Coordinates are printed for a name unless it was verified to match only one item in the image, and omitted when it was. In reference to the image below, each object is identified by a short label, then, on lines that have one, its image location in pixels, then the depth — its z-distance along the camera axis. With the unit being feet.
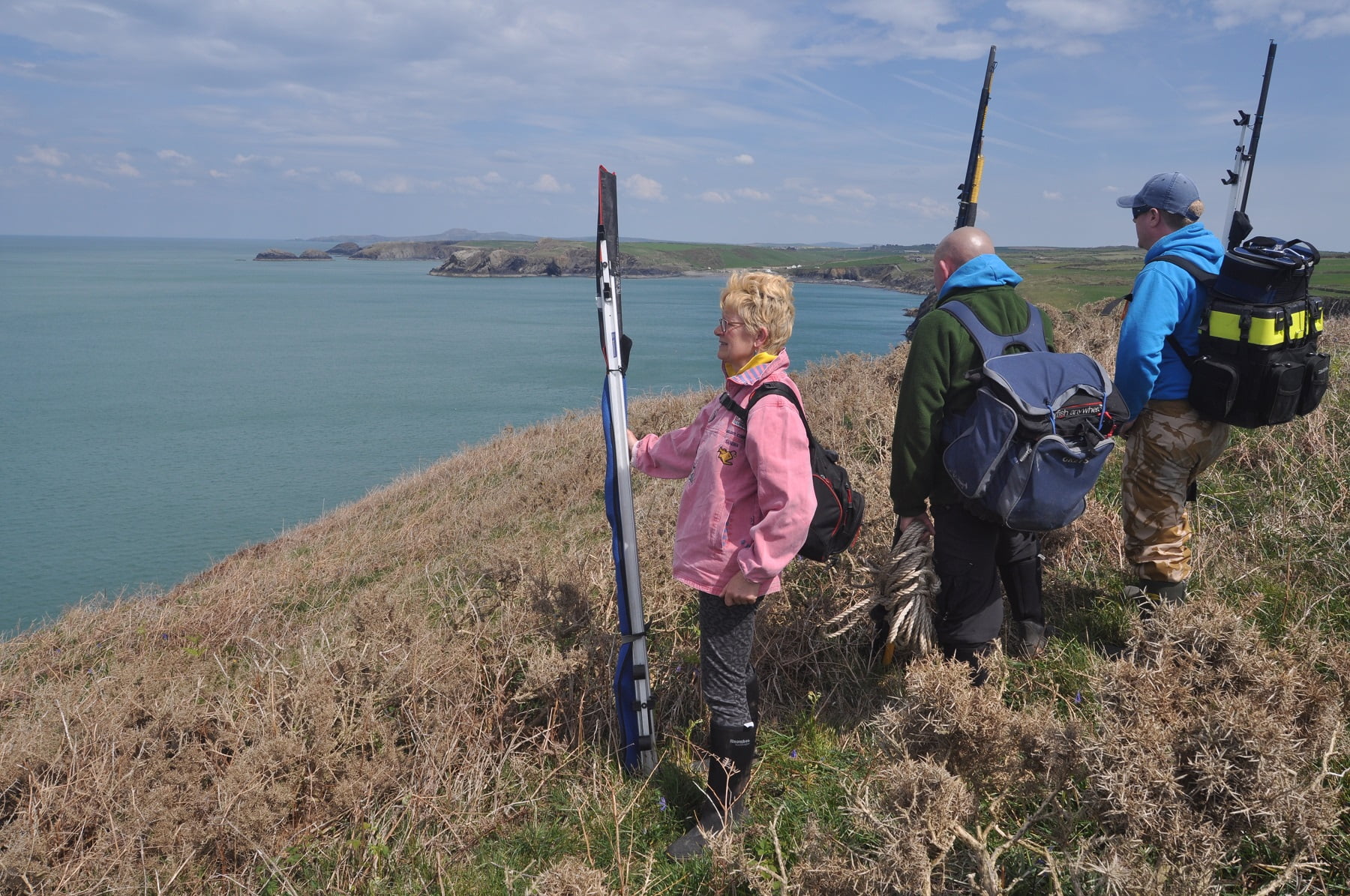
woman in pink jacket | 8.51
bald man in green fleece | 10.22
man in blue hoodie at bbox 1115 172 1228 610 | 11.55
